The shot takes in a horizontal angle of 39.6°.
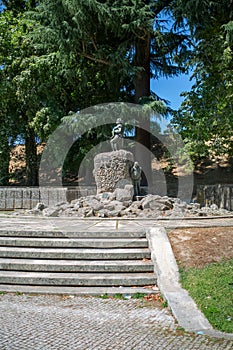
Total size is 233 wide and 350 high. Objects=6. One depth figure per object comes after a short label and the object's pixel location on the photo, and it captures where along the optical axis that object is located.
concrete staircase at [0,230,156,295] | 4.48
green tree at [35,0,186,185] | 13.19
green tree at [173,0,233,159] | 11.41
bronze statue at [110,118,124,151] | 10.99
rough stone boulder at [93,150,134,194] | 10.21
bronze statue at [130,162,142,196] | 10.45
